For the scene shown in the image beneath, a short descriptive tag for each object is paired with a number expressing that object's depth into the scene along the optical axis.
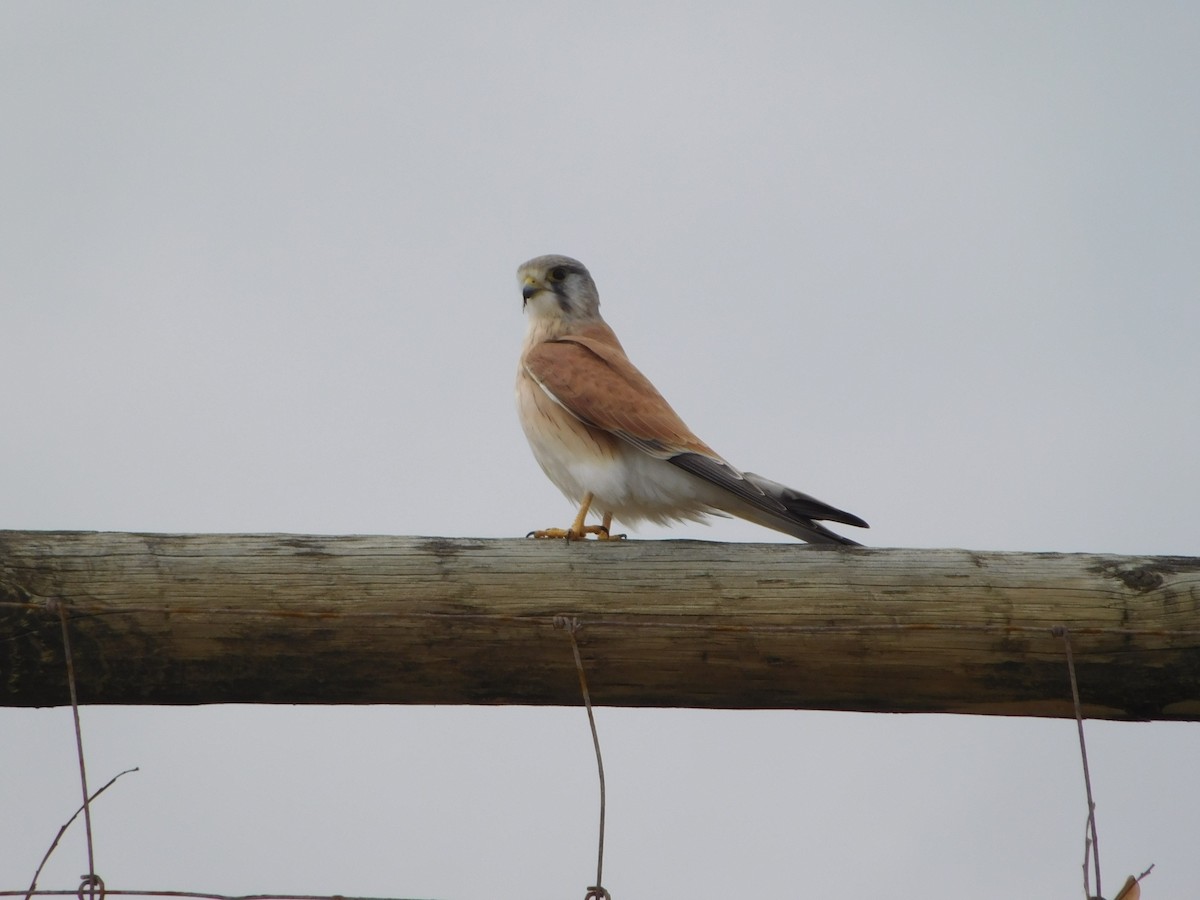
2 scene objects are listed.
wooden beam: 13.49
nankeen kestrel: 13.84
